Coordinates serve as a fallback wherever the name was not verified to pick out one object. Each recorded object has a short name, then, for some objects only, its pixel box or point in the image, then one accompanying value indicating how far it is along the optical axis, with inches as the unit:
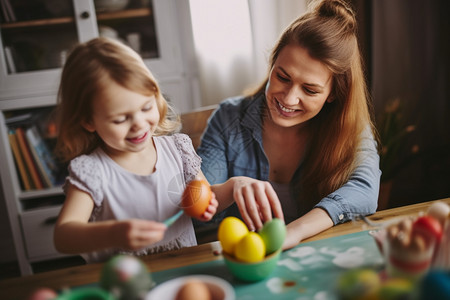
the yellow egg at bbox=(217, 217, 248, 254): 28.8
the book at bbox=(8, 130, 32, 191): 85.7
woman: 43.8
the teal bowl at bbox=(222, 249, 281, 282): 27.2
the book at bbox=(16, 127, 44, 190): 86.3
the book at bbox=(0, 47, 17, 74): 86.0
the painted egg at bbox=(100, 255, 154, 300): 22.6
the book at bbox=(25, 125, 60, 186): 88.4
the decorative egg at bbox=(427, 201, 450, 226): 28.2
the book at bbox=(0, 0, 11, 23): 85.4
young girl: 30.6
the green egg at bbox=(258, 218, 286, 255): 28.4
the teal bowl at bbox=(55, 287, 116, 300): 21.8
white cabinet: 86.0
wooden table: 30.7
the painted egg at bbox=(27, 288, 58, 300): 22.0
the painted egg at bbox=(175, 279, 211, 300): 23.2
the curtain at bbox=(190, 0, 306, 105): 95.3
